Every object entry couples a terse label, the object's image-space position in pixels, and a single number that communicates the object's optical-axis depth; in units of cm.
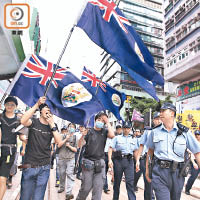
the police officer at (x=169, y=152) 345
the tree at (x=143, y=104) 3378
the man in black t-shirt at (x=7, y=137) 402
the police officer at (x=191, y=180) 735
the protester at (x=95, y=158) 428
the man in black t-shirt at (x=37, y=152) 331
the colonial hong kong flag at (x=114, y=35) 452
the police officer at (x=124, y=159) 529
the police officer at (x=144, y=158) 436
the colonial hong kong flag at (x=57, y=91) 473
